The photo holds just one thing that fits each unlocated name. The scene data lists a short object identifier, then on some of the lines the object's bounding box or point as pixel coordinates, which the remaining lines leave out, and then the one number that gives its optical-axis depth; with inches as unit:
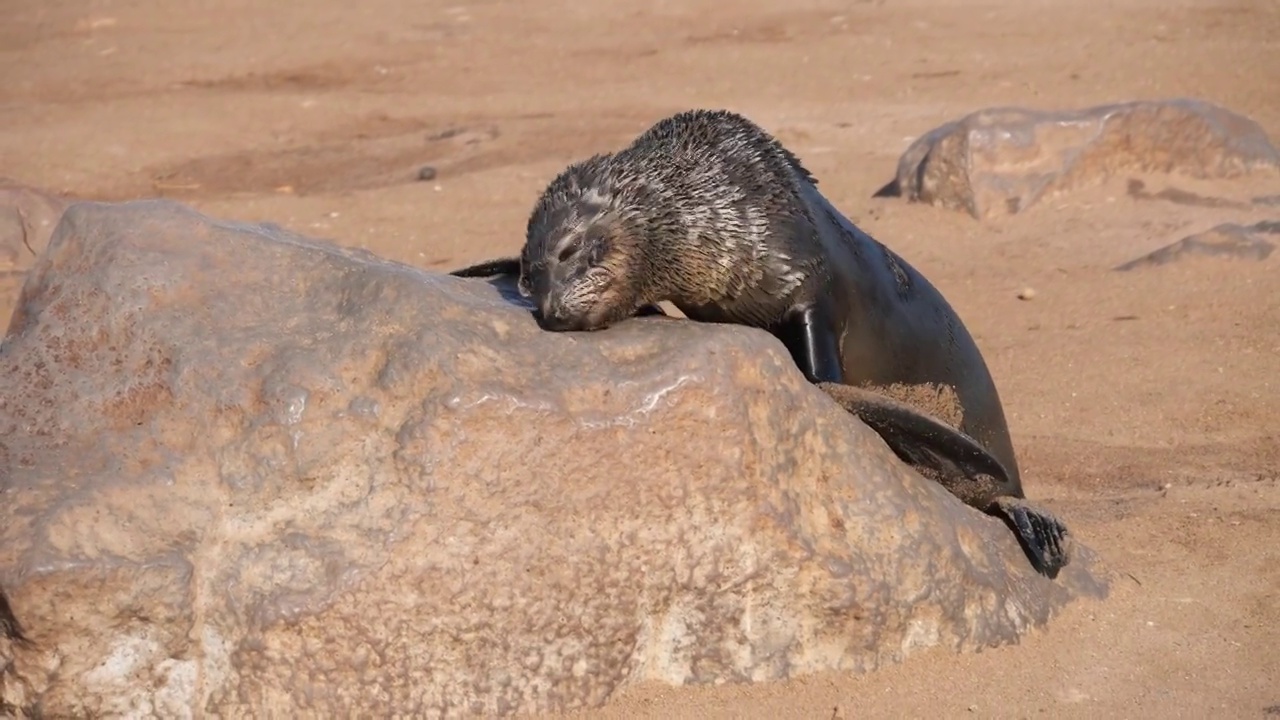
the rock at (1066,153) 755.4
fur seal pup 358.9
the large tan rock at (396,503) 294.5
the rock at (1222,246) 675.4
